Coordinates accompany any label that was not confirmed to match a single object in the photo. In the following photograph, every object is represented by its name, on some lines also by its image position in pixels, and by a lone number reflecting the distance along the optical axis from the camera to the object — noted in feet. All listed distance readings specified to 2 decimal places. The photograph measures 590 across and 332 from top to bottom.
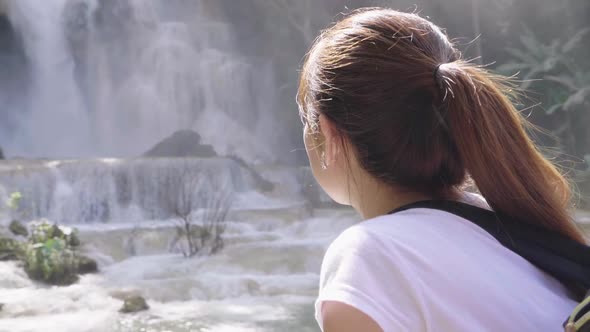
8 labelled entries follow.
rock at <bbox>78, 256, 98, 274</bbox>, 19.91
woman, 2.20
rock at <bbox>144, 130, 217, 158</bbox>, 32.55
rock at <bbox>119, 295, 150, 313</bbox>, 16.34
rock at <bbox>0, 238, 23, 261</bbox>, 20.06
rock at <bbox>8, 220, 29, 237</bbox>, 22.54
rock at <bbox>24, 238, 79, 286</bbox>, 18.75
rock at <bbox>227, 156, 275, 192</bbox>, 29.78
